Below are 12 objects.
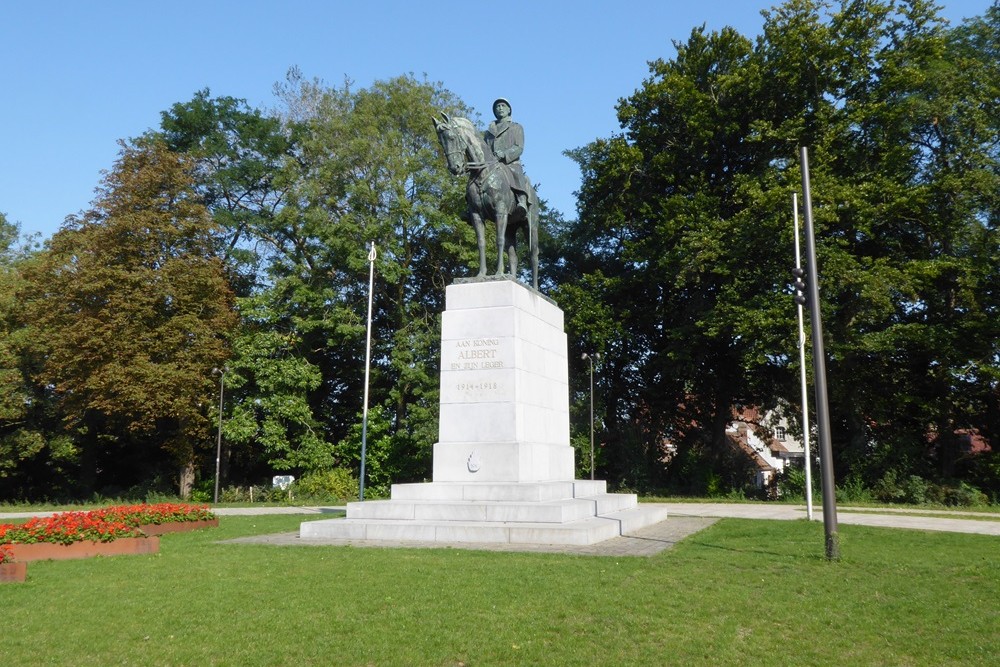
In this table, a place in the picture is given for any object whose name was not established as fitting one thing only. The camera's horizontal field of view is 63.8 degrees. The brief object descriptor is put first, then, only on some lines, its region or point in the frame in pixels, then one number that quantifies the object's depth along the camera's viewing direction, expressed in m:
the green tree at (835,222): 29.05
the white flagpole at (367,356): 28.84
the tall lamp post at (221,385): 33.91
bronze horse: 16.62
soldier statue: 17.75
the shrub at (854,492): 29.30
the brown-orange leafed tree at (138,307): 32.78
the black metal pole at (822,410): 11.08
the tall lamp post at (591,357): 35.71
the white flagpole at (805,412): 19.38
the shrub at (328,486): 34.09
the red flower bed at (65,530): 12.12
